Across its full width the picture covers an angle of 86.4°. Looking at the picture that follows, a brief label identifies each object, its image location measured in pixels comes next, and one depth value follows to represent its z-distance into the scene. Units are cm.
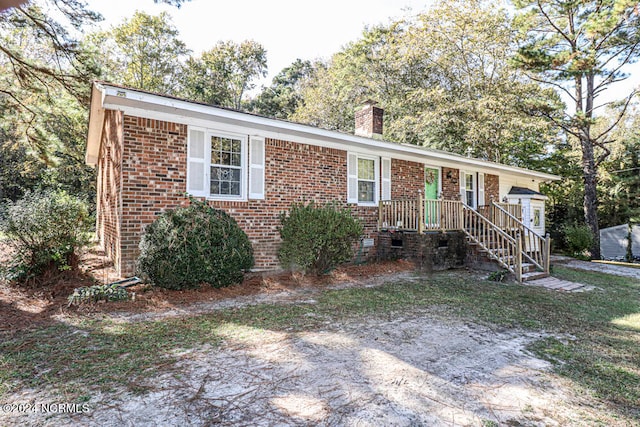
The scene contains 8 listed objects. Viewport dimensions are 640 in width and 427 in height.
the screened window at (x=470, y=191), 1339
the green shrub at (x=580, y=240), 1541
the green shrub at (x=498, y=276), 789
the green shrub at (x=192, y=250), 542
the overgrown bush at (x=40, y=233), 559
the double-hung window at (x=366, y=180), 1005
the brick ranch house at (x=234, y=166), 630
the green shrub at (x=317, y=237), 699
